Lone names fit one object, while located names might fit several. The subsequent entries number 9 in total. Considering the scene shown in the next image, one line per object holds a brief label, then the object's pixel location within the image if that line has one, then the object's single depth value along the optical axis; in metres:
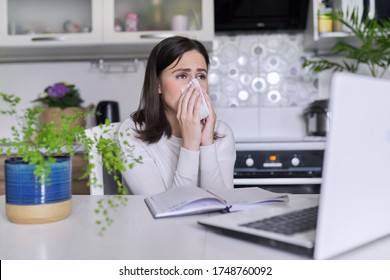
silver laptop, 0.56
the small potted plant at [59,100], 2.66
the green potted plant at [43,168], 0.81
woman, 1.48
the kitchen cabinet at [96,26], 2.58
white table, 0.67
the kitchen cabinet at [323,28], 2.50
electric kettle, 2.68
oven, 2.31
